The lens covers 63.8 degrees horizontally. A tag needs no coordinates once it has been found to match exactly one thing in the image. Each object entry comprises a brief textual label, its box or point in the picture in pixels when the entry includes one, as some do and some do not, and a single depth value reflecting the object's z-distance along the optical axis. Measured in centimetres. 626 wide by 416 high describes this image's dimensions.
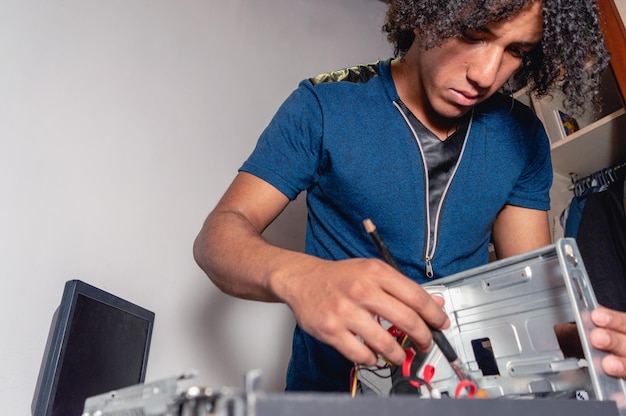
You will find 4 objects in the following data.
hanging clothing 161
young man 83
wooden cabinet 160
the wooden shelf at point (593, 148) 173
